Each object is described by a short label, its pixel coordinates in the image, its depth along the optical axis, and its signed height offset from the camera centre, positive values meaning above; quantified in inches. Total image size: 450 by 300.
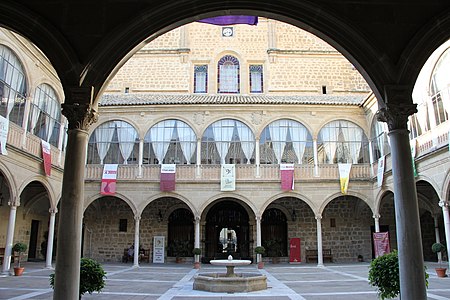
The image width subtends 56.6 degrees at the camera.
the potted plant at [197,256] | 793.6 -26.9
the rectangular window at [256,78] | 1091.9 +420.2
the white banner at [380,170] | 776.9 +132.7
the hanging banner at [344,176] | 840.3 +130.0
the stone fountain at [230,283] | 453.7 -43.9
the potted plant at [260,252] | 791.5 -18.3
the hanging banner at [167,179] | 836.0 +123.1
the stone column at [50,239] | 745.6 +5.1
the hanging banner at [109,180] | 836.6 +121.7
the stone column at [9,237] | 629.9 +6.5
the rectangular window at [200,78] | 1091.9 +419.5
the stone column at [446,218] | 609.3 +35.0
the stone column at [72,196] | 212.5 +23.9
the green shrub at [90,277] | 288.2 -23.6
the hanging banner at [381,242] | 747.0 -0.5
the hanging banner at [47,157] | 724.7 +145.8
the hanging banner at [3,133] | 581.0 +149.7
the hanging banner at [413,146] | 691.4 +156.0
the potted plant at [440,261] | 565.9 -32.9
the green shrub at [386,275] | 288.4 -22.4
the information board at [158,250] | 902.4 -16.9
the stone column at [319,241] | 816.9 +2.3
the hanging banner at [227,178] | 840.3 +126.4
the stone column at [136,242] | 803.4 -1.0
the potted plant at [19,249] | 608.7 -10.6
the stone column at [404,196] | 214.8 +24.5
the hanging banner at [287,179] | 832.3 +123.1
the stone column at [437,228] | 788.9 +26.9
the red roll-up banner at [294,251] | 907.4 -18.9
